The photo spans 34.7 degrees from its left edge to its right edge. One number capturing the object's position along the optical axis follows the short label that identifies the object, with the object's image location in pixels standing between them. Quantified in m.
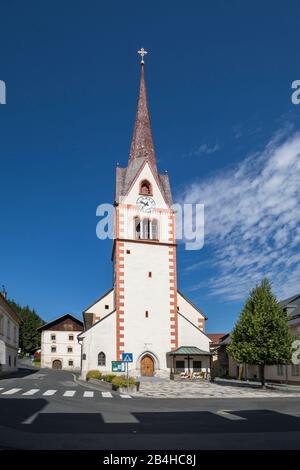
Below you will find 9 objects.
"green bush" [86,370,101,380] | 38.16
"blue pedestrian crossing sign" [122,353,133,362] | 29.39
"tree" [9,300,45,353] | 105.44
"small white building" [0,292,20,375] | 49.50
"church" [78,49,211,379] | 41.53
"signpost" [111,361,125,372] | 36.94
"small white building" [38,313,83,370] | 80.00
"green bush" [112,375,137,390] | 29.34
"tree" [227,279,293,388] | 32.66
